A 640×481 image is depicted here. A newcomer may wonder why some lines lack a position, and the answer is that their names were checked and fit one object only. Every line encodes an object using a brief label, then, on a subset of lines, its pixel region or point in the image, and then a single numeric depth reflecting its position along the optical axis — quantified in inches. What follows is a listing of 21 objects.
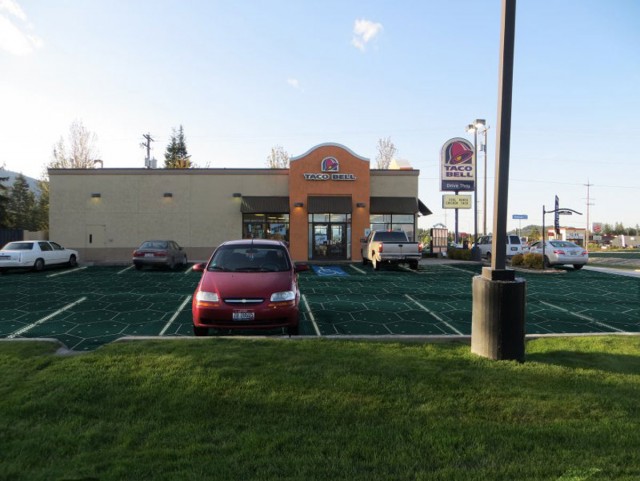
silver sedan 852.6
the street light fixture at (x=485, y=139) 1264.8
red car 271.1
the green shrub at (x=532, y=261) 828.6
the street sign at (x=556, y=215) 900.0
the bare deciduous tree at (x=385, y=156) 2029.3
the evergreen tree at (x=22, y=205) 2502.0
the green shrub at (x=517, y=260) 864.9
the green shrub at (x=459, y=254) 1119.2
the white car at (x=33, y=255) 737.5
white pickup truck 781.9
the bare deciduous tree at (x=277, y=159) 2091.5
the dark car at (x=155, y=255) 794.8
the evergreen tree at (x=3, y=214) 1581.0
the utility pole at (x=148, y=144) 2191.2
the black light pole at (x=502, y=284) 218.7
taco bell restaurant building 1067.3
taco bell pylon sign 1226.6
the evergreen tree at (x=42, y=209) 2167.8
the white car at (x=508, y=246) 1092.2
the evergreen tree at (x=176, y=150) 2920.8
